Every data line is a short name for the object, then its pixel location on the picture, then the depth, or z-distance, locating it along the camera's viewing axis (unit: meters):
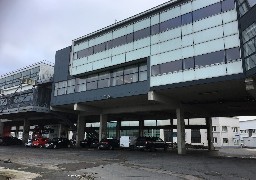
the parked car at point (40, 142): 28.60
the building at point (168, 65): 16.54
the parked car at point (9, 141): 33.47
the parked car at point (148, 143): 23.69
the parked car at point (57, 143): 26.56
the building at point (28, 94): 30.58
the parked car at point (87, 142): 29.72
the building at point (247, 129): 58.65
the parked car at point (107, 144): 25.33
